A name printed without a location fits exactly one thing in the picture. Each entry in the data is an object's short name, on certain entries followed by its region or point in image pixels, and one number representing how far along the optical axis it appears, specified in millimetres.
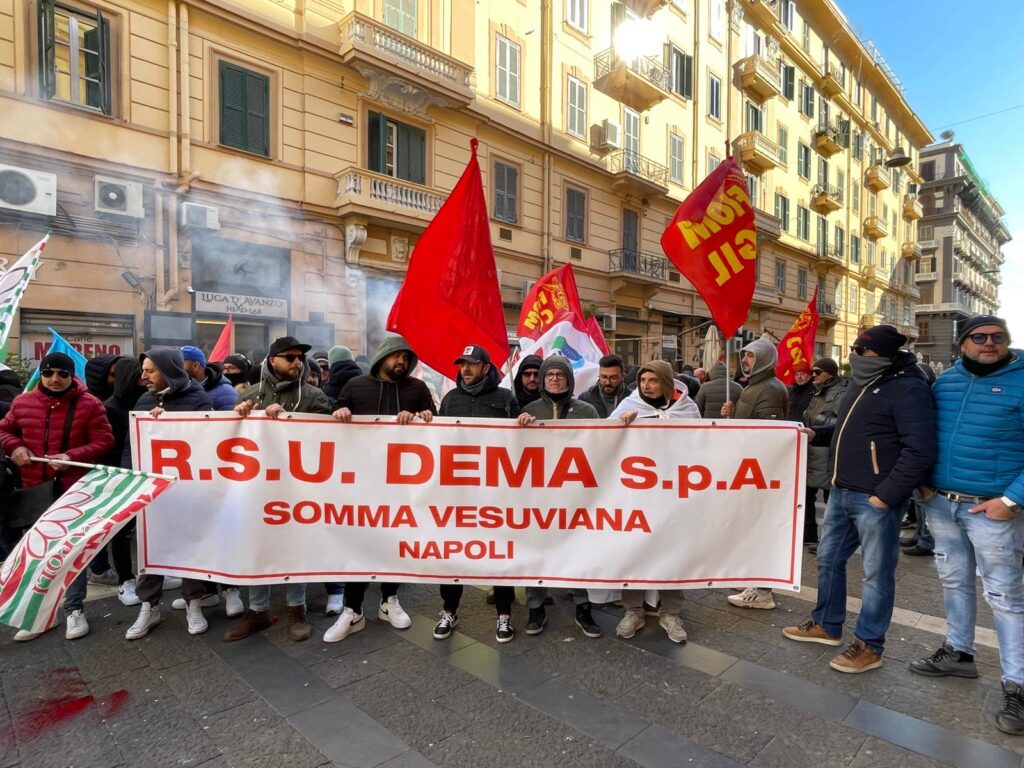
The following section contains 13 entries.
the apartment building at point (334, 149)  9680
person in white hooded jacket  3584
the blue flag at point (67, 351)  5014
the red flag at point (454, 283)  3764
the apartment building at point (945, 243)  54875
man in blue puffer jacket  2762
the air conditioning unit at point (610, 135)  18359
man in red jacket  3654
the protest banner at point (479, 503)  3395
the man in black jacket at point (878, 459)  2971
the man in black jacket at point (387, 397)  3674
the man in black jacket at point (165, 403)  3592
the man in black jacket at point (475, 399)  3654
